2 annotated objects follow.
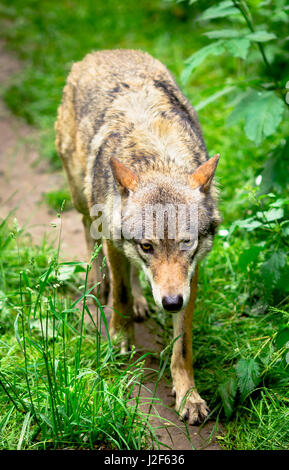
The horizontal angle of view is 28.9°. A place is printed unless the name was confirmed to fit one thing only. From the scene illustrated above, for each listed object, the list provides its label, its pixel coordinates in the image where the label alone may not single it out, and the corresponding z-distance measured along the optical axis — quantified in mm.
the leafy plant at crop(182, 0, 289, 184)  4441
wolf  3482
